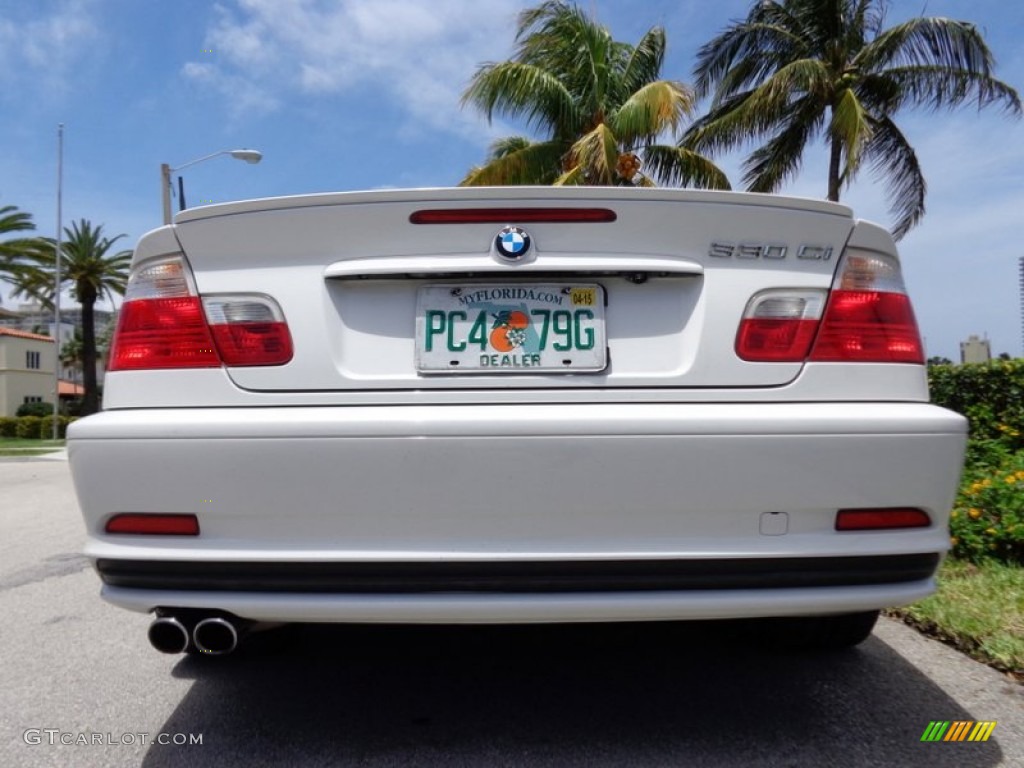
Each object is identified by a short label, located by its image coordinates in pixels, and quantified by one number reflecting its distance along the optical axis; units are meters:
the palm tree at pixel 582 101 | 13.59
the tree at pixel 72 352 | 77.06
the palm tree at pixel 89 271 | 34.84
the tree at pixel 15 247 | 28.16
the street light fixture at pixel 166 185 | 18.81
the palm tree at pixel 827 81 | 14.61
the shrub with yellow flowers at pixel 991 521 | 4.17
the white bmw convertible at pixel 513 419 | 1.99
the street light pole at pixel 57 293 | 30.86
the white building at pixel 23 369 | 63.41
